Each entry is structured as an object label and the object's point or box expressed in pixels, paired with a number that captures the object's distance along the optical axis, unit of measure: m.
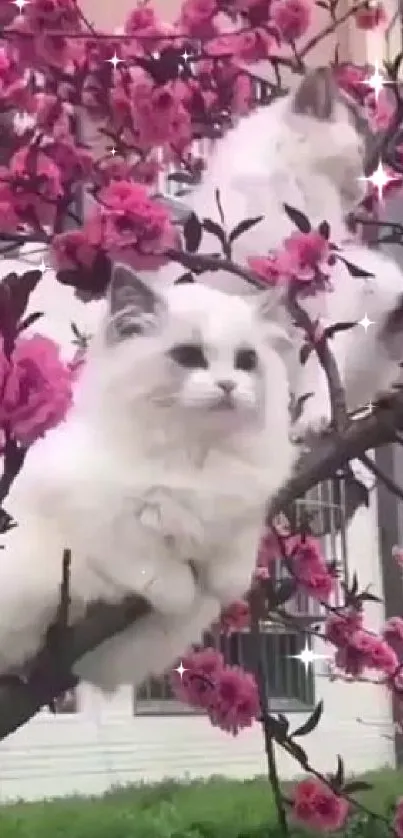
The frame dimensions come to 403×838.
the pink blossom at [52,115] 1.04
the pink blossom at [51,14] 1.02
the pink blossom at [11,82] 1.02
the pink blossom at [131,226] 0.95
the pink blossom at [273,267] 1.02
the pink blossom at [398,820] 1.02
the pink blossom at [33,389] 0.86
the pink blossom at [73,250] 0.96
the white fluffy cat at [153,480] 0.92
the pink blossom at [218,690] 0.96
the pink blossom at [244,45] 1.09
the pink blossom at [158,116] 1.03
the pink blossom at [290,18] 1.10
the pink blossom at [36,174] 0.99
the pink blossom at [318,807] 1.00
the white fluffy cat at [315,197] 1.05
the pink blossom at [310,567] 1.02
